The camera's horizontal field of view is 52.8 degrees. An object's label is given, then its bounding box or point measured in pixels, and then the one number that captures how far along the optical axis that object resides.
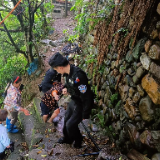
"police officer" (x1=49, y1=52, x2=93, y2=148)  2.85
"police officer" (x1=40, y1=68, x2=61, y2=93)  4.39
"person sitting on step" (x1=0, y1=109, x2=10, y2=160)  3.48
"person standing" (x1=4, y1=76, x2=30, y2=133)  4.45
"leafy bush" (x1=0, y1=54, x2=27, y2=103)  8.19
